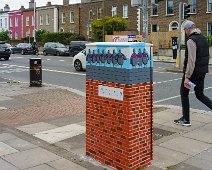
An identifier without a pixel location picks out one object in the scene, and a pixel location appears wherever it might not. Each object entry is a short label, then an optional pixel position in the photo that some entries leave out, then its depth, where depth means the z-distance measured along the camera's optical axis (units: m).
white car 13.77
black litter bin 9.28
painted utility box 3.27
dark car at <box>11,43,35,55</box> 29.90
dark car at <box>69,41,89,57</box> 25.52
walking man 4.72
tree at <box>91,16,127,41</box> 29.70
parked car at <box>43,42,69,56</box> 26.97
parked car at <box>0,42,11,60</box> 20.96
